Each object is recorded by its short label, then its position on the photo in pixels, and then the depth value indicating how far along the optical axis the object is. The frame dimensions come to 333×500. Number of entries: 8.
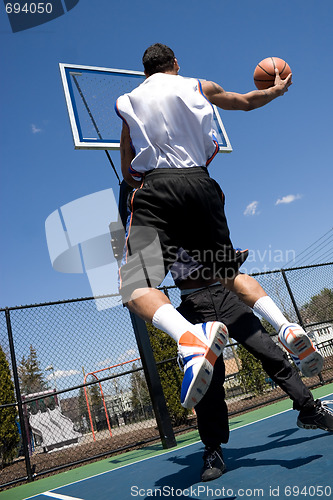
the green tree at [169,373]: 7.11
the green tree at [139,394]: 8.71
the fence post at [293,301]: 7.09
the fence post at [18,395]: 4.86
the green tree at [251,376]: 9.05
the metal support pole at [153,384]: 4.18
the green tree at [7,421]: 6.86
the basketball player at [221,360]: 2.03
